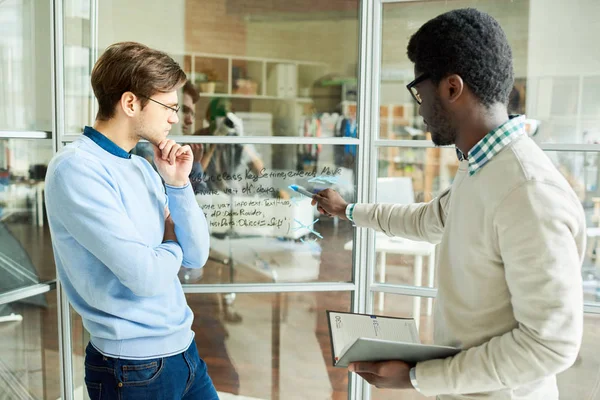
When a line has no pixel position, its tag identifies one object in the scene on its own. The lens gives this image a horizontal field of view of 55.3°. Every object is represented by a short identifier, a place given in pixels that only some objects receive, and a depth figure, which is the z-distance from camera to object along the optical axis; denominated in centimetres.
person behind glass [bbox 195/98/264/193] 214
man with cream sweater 98
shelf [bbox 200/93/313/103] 216
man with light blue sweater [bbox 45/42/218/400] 132
